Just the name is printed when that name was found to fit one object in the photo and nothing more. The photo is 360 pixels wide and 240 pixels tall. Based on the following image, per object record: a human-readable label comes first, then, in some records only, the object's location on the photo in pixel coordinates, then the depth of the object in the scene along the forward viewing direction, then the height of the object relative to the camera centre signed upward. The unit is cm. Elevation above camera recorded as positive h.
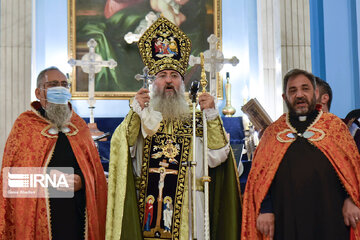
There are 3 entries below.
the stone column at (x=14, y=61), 802 +117
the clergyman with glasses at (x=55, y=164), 464 -15
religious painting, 979 +190
